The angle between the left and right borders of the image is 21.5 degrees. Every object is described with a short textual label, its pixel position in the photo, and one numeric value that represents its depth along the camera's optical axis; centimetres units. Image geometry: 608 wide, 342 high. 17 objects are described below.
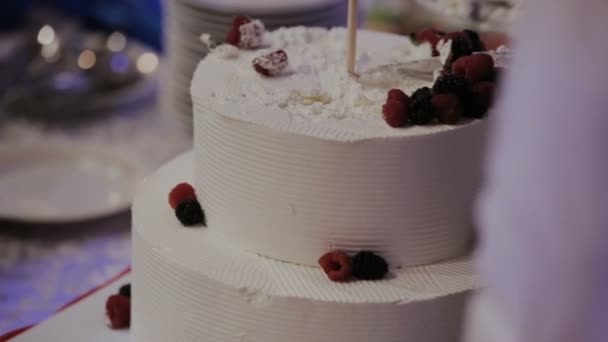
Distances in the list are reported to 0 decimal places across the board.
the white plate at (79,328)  115
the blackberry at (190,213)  109
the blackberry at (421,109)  101
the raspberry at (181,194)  110
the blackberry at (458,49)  108
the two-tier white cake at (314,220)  101
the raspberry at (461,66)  105
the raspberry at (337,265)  102
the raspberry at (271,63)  109
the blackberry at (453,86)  102
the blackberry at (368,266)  102
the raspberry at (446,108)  101
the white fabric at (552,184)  76
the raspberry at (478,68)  105
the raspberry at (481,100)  102
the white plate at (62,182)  145
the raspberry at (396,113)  101
